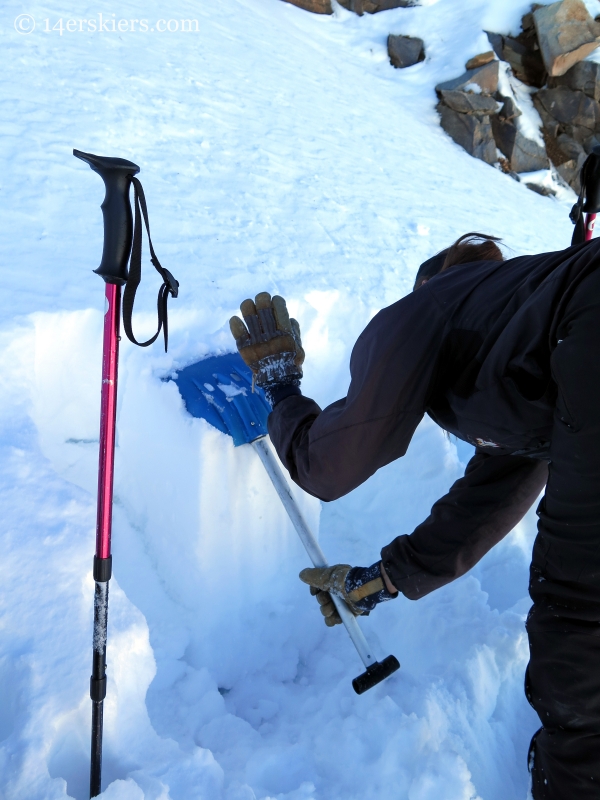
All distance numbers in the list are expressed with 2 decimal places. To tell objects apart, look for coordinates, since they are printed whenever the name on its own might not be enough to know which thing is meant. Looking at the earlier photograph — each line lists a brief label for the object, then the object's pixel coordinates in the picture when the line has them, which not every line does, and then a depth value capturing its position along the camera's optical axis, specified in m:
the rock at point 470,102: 7.70
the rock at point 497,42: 8.64
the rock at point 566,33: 8.27
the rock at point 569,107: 8.42
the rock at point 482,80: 7.89
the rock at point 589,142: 8.52
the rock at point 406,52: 8.65
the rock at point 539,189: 7.67
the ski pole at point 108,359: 1.09
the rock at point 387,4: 9.38
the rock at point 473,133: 7.54
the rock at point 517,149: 7.93
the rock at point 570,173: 8.27
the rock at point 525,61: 8.74
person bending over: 0.82
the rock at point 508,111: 8.07
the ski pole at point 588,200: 1.97
